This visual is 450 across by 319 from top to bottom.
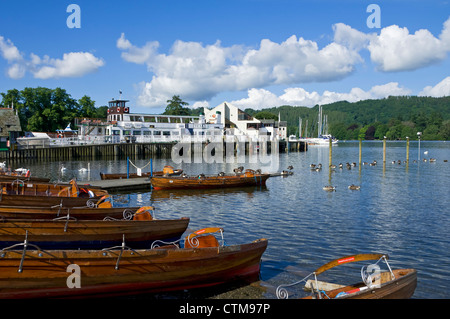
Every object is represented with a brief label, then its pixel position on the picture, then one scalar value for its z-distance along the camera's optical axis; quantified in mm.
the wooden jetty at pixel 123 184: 31216
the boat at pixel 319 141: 139500
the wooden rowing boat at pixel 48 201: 18016
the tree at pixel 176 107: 130125
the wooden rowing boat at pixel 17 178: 23847
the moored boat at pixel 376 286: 9062
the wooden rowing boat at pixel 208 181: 32344
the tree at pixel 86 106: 92819
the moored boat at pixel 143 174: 36019
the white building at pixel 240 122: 103062
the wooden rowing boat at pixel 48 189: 21531
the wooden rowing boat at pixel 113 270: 9359
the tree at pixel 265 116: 148600
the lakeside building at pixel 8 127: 61312
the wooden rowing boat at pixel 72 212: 15531
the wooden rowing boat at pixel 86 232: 12641
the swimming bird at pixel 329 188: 33306
